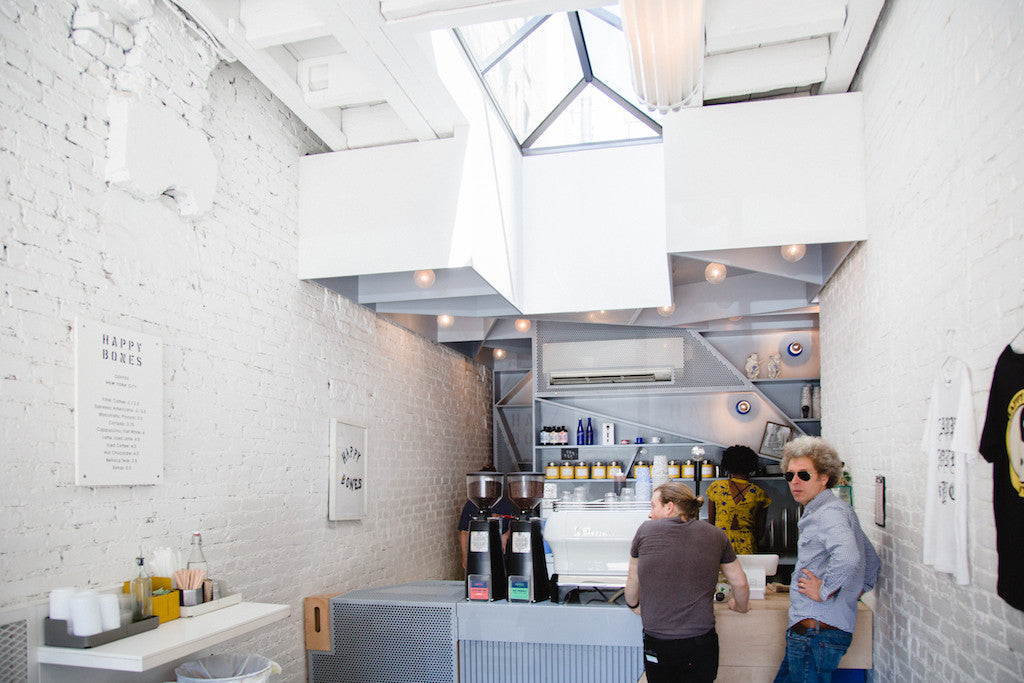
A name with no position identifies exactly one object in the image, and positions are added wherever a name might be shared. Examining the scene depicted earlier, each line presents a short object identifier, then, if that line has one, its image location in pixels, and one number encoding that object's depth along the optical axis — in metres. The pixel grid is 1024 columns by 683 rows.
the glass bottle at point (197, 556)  3.55
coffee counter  3.87
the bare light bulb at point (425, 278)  5.10
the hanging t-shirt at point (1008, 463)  2.30
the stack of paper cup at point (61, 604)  2.80
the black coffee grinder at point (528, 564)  4.20
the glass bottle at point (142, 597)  3.14
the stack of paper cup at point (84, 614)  2.77
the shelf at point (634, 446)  7.45
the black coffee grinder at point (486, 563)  4.26
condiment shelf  2.65
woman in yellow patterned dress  6.33
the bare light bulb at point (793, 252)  4.80
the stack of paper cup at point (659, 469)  6.57
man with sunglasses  3.44
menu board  3.08
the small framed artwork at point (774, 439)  7.12
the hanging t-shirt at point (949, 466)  2.75
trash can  3.30
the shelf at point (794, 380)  7.18
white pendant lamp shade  3.22
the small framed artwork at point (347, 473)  5.16
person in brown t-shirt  3.41
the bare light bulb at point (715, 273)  5.64
